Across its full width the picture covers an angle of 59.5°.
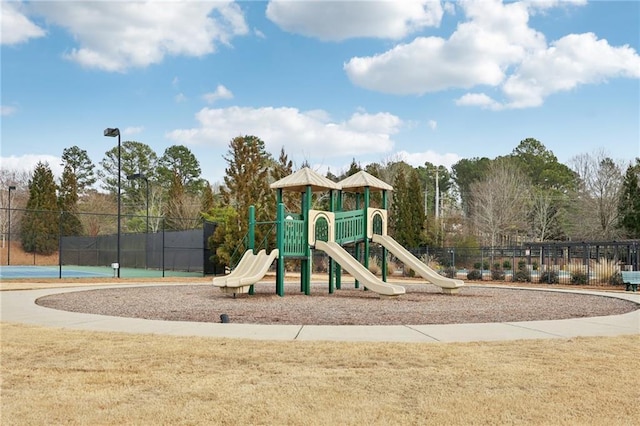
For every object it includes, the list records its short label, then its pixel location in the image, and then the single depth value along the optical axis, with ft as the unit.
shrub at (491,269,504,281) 88.49
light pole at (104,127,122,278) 82.28
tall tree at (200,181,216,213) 133.87
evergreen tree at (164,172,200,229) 157.99
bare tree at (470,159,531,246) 166.81
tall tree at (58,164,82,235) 168.96
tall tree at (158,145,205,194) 229.25
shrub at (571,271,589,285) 78.07
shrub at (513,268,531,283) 84.61
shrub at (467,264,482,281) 89.84
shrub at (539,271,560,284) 81.37
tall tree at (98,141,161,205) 221.46
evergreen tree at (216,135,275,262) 88.02
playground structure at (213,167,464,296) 49.32
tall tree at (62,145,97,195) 223.51
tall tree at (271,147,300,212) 114.50
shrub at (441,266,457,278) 90.74
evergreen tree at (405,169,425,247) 130.44
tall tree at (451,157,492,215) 218.59
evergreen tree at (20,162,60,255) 154.61
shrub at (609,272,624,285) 76.08
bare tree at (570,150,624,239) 154.10
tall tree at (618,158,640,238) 127.85
